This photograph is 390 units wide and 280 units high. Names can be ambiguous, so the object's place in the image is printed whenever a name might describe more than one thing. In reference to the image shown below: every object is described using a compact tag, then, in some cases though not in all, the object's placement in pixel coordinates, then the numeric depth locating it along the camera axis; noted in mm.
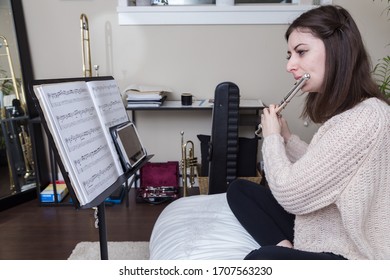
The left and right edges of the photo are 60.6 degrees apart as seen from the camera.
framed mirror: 2246
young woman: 901
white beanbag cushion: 1171
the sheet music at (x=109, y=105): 1122
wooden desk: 2229
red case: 2406
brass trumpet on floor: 2203
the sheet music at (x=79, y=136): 904
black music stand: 893
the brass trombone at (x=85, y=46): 2256
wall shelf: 2342
